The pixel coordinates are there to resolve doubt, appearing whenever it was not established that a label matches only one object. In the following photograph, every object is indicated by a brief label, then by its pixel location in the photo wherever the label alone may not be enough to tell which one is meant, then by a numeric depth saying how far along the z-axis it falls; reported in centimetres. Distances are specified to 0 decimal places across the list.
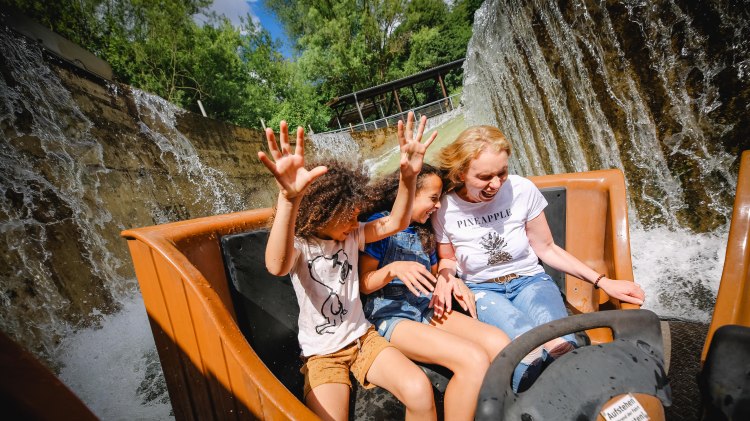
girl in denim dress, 112
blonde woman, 144
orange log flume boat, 78
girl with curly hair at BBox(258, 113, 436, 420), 106
